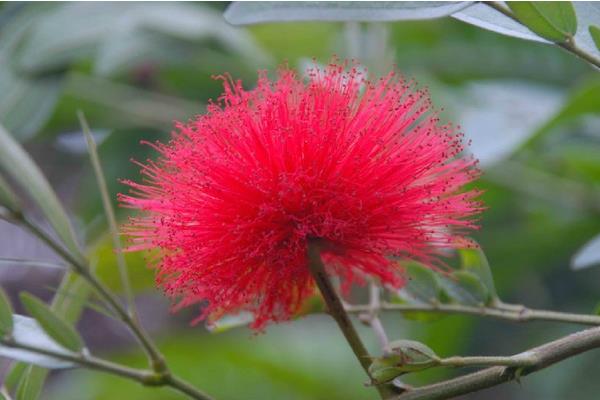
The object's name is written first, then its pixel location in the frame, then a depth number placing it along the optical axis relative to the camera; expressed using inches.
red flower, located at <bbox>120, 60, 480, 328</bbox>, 18.4
